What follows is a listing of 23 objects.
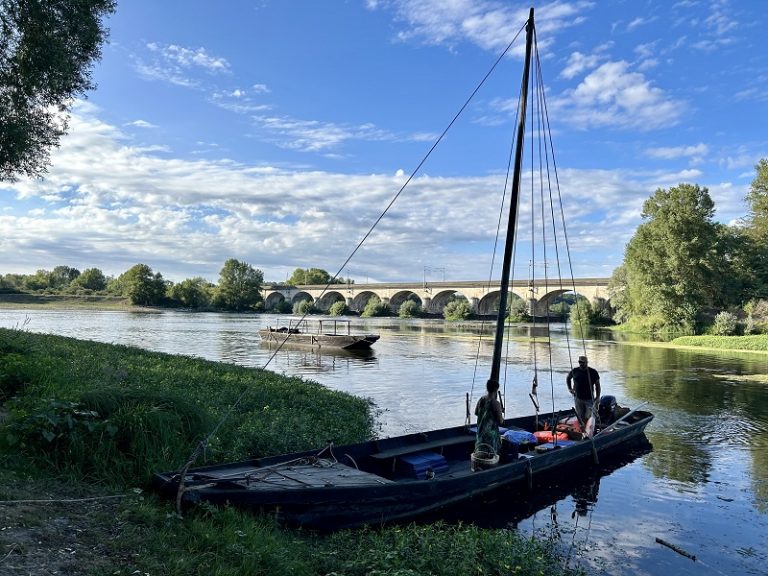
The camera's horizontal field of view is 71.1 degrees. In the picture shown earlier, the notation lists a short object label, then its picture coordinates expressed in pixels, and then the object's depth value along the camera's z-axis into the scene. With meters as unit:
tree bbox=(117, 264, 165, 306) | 128.38
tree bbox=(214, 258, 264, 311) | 131.50
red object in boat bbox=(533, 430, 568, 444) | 13.20
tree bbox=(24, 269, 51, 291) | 146.62
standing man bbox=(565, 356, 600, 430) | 14.12
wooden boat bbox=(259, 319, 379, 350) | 40.03
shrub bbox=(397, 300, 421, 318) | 108.94
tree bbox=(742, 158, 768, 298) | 50.62
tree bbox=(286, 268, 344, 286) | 180.38
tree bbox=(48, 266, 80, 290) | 152.62
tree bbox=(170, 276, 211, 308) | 134.38
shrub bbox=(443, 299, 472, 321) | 98.94
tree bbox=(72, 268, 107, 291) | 155.00
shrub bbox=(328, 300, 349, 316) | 121.50
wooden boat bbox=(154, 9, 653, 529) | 7.39
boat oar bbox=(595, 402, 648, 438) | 13.71
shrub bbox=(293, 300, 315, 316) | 113.01
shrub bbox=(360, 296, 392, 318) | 117.38
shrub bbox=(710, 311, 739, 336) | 47.38
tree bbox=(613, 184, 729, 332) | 50.81
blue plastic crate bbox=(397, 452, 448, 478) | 10.32
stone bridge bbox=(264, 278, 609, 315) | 86.14
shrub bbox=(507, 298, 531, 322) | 89.88
